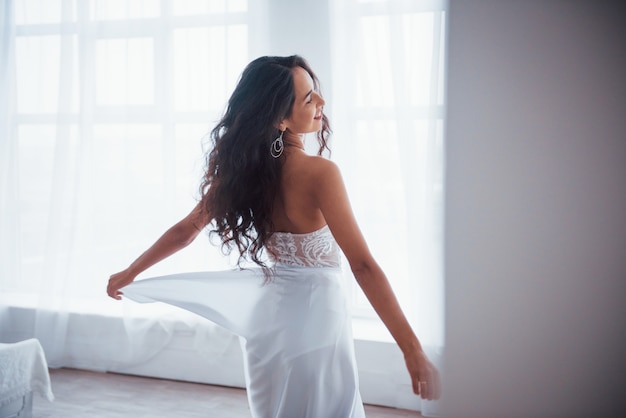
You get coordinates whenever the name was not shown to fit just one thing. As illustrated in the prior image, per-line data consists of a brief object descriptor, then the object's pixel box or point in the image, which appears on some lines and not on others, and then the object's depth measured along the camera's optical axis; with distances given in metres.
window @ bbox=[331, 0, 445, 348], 2.96
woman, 1.53
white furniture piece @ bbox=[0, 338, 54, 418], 2.60
